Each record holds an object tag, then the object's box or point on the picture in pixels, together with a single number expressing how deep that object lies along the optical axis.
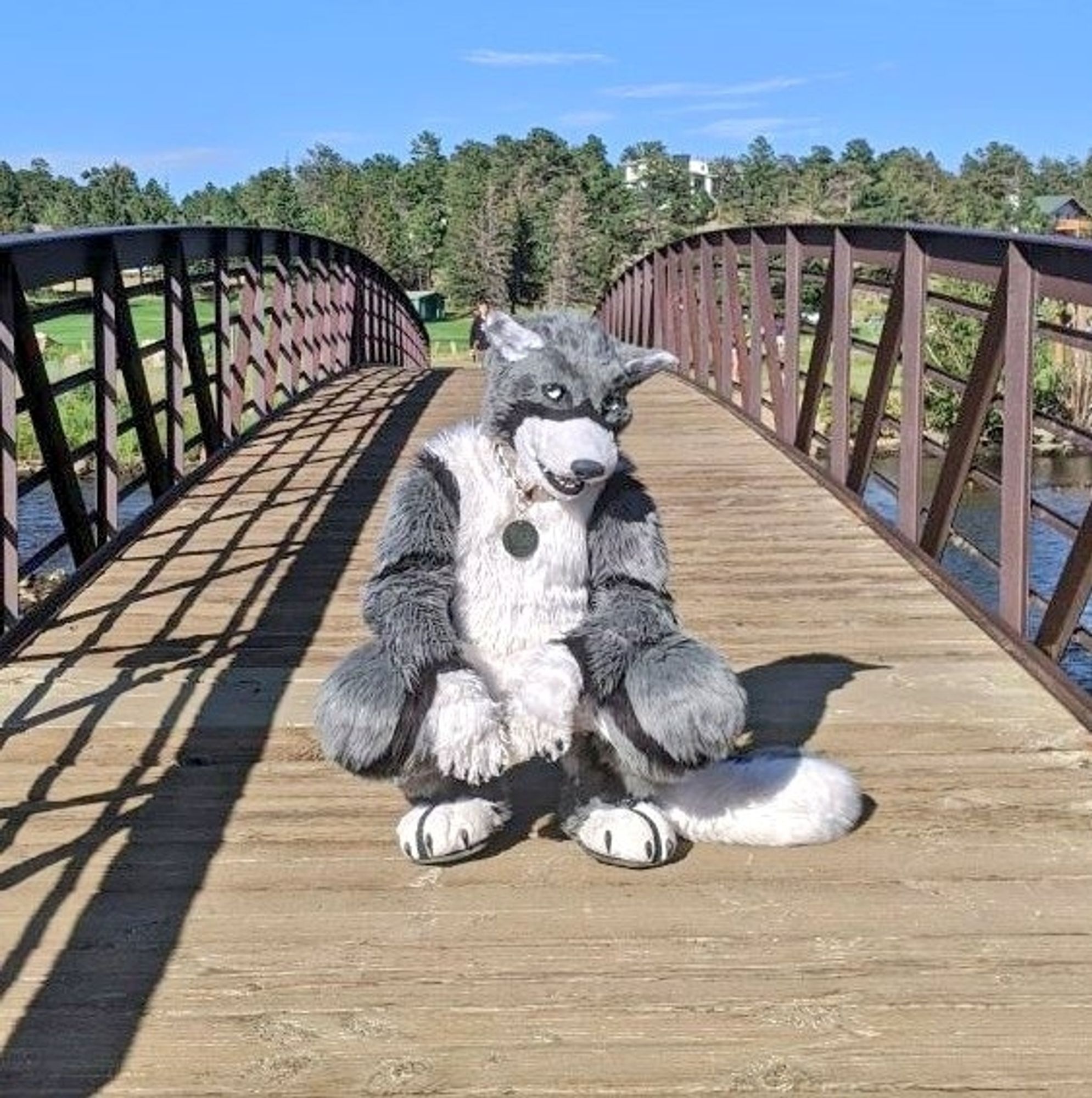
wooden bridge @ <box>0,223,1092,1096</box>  2.05
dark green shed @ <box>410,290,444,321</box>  84.25
